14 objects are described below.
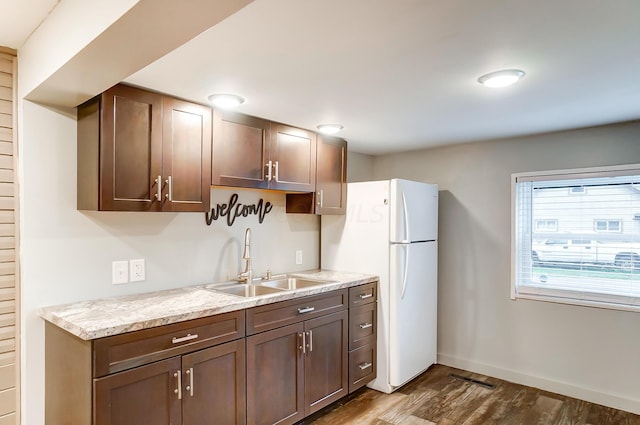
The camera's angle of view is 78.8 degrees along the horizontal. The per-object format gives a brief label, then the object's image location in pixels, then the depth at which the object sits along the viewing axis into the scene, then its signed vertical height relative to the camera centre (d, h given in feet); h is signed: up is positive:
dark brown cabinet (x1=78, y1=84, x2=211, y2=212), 6.54 +1.07
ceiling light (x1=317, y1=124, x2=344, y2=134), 9.83 +2.17
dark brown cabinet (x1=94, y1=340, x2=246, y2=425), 5.56 -2.84
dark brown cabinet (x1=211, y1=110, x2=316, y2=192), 8.27 +1.35
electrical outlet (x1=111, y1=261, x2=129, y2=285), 7.46 -1.17
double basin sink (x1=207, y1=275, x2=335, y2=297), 9.01 -1.82
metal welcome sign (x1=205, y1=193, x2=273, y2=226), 9.24 +0.04
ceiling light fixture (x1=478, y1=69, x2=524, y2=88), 6.23 +2.21
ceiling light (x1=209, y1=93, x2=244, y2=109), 7.47 +2.20
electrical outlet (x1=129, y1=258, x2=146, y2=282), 7.71 -1.18
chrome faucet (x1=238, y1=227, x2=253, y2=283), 9.40 -1.24
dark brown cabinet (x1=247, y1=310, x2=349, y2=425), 7.52 -3.38
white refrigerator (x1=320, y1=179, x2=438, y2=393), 10.36 -1.28
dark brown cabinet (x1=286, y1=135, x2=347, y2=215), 10.57 +0.76
